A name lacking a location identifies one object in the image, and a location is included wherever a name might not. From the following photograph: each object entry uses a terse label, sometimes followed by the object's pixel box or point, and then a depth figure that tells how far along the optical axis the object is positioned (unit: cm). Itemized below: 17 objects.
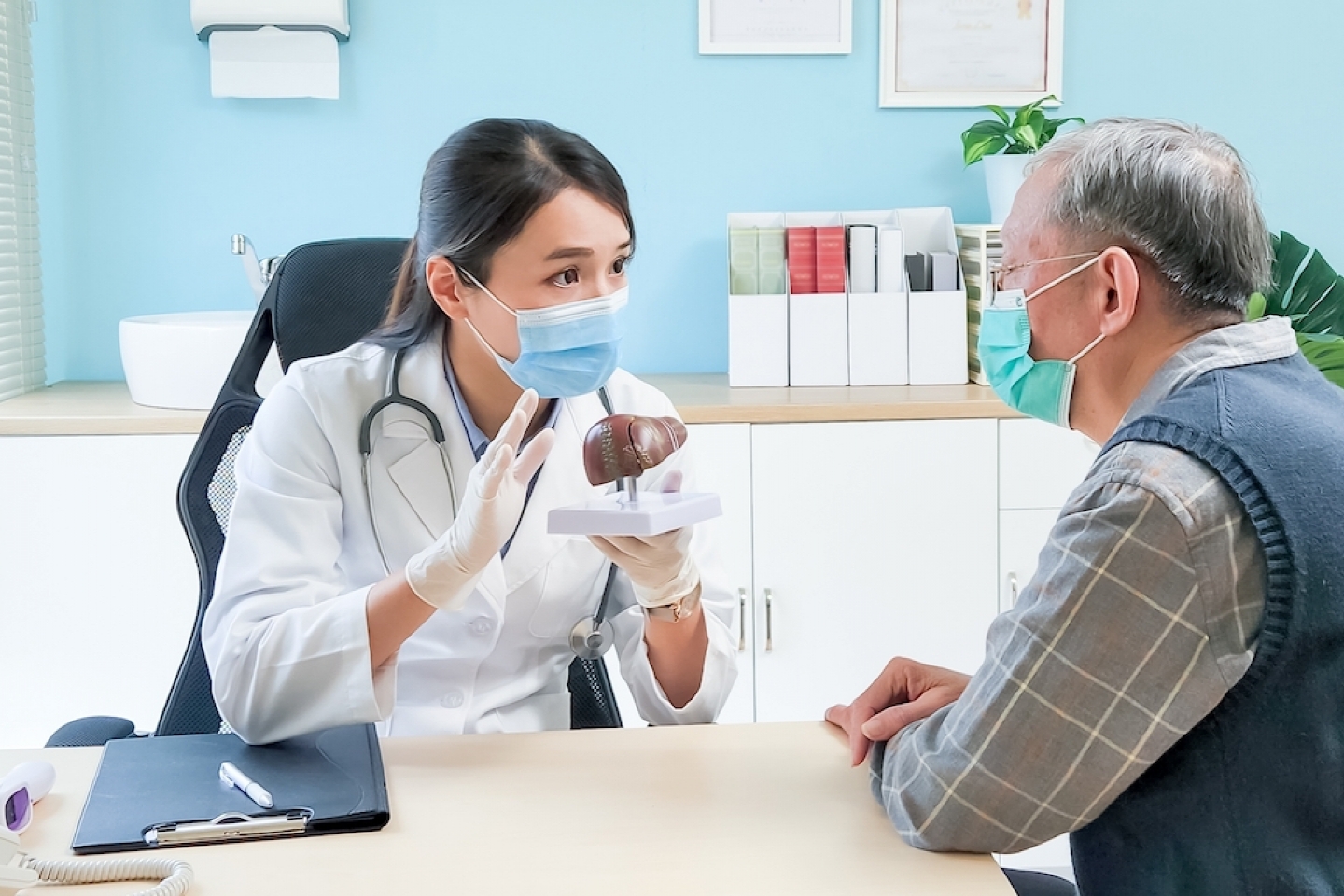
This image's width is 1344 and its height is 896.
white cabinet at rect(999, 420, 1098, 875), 258
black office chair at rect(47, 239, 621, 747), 169
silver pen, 119
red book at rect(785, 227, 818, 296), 272
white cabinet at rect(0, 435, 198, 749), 248
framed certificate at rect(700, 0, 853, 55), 289
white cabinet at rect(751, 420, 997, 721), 256
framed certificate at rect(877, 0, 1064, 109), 292
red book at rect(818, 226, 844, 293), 272
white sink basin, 248
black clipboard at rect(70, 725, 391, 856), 114
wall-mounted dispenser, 280
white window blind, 269
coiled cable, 107
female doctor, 152
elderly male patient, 102
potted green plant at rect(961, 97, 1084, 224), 278
